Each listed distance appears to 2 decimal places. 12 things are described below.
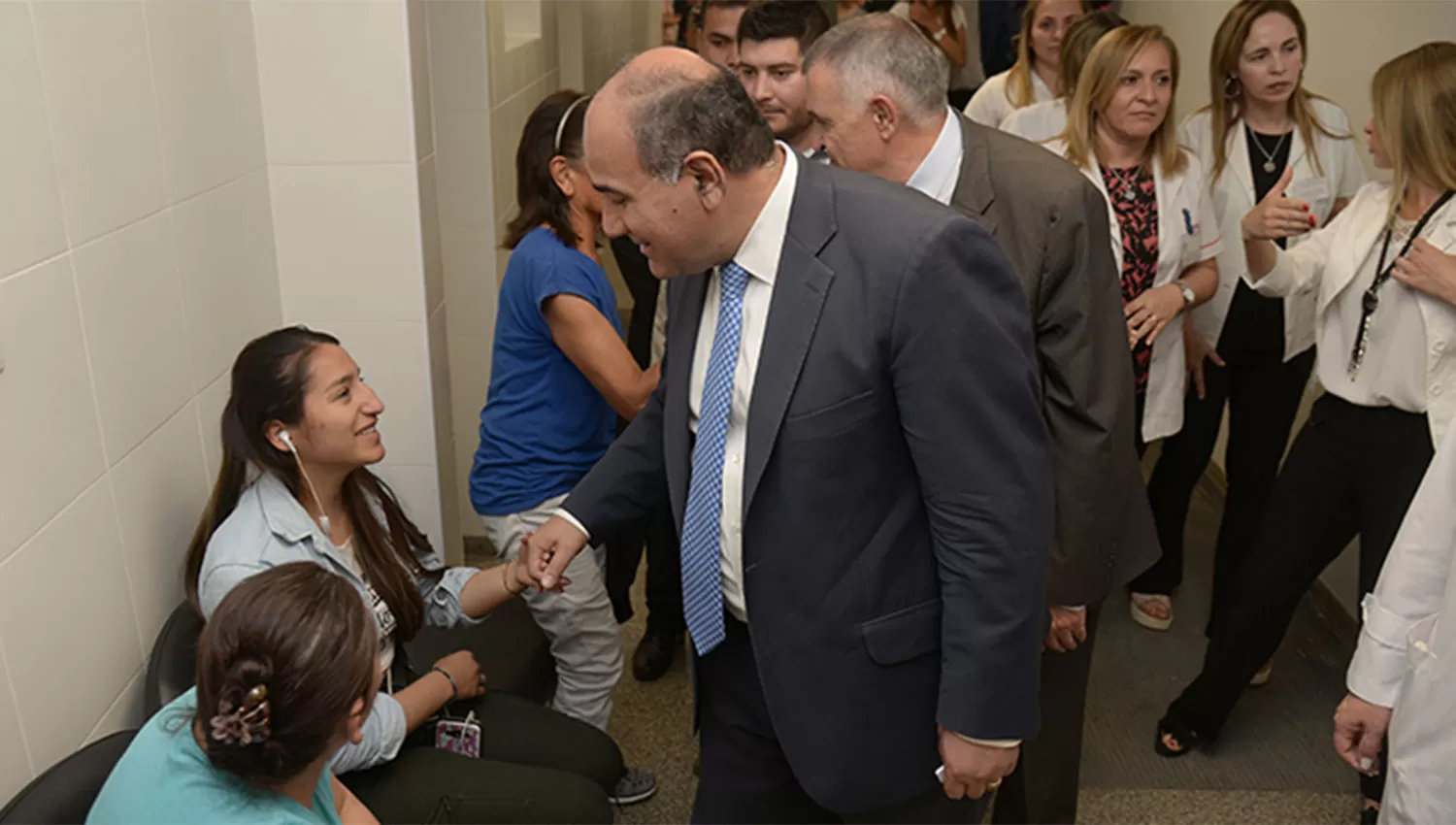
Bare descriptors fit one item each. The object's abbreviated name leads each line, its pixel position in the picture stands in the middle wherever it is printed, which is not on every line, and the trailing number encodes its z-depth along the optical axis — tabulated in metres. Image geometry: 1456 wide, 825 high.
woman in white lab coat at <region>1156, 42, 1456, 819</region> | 2.46
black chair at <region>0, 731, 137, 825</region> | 1.53
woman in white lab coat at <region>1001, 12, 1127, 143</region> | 3.41
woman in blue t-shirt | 2.46
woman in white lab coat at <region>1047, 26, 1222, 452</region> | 2.94
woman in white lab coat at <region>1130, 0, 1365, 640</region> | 3.24
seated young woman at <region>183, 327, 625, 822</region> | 2.00
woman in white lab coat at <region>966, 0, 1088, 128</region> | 3.85
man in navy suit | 1.55
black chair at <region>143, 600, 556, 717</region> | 2.62
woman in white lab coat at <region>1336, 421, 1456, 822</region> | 1.64
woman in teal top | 1.43
